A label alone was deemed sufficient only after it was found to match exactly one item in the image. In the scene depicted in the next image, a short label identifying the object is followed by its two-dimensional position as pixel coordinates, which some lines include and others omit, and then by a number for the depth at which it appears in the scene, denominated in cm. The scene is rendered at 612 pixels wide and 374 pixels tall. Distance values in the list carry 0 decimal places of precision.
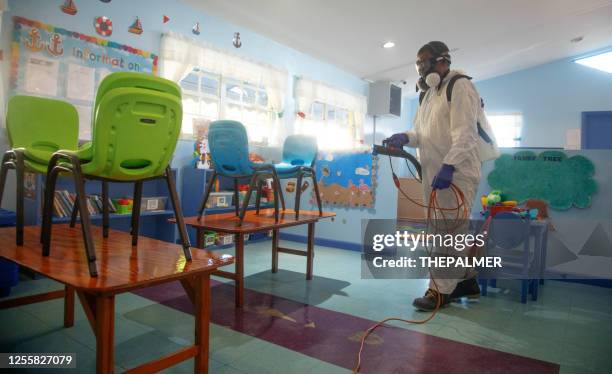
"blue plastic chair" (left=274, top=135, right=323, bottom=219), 284
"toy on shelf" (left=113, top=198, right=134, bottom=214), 334
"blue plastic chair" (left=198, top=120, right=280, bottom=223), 239
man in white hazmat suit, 231
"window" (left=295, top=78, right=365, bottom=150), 601
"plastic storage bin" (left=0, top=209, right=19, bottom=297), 235
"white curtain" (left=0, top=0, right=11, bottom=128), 287
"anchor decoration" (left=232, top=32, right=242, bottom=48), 481
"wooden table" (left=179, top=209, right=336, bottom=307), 232
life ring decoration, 346
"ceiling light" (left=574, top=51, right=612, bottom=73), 718
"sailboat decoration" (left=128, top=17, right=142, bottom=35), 371
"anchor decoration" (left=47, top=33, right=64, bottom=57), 318
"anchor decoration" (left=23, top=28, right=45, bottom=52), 306
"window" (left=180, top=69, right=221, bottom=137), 439
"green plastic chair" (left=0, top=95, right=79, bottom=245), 170
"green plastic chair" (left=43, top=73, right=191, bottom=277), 123
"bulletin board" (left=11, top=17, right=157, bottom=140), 303
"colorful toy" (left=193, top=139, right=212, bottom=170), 421
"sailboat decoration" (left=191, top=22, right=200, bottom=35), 429
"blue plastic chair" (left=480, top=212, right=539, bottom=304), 270
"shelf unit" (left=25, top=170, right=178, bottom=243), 322
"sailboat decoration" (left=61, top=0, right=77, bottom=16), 325
